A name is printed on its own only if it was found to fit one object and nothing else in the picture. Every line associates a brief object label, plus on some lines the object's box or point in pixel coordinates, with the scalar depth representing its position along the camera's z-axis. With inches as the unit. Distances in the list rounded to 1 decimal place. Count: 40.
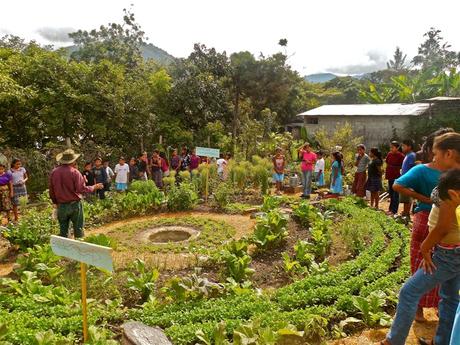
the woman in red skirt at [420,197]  147.4
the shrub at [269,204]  366.3
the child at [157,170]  462.6
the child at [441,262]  115.6
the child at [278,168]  464.8
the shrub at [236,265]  217.9
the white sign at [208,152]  438.4
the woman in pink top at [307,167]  441.7
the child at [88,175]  397.5
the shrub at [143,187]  413.1
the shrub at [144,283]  198.7
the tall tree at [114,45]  1005.2
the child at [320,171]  483.8
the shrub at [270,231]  274.2
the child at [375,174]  354.6
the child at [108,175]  423.8
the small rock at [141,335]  138.2
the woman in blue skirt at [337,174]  406.9
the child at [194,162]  511.5
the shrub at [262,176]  456.8
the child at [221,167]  498.9
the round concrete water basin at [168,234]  324.8
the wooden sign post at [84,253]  133.9
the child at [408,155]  295.8
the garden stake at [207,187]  430.1
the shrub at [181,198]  404.2
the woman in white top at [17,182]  362.9
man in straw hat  254.8
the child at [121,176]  433.7
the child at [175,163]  519.4
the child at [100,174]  415.5
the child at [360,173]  382.6
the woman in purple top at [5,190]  346.3
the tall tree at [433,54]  2148.1
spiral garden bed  160.1
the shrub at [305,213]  331.6
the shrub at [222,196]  410.3
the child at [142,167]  469.7
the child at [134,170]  474.6
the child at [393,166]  347.6
